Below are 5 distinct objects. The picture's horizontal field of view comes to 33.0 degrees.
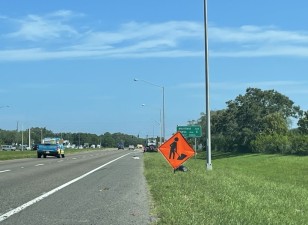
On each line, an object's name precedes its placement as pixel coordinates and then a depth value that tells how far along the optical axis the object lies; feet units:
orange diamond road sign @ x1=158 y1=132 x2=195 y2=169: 71.41
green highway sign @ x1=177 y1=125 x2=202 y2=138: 144.05
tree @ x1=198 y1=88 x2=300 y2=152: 297.53
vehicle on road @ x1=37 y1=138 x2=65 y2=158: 181.78
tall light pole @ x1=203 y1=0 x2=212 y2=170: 87.71
